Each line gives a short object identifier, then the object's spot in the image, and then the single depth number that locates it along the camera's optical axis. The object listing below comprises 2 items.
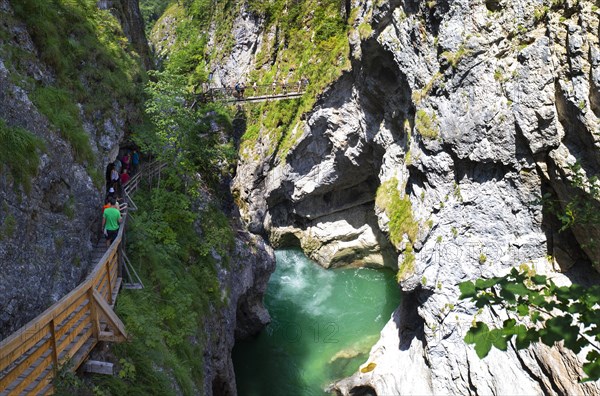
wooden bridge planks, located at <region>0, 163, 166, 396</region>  4.54
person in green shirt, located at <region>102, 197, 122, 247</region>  8.80
